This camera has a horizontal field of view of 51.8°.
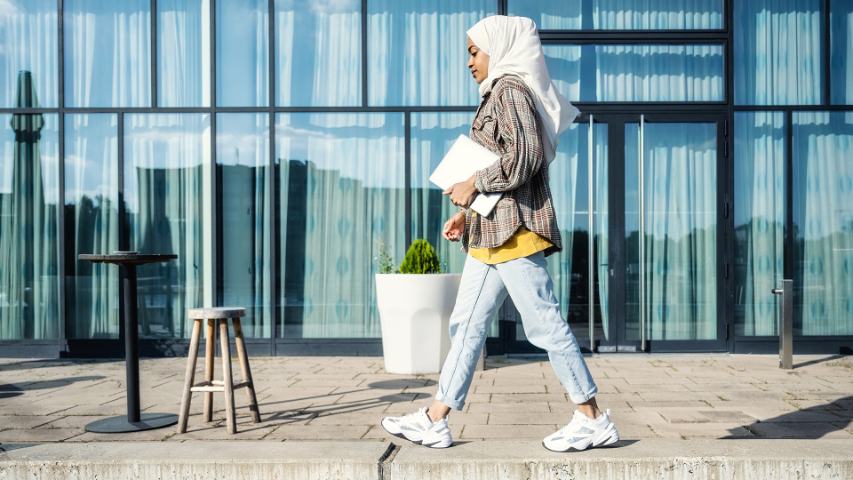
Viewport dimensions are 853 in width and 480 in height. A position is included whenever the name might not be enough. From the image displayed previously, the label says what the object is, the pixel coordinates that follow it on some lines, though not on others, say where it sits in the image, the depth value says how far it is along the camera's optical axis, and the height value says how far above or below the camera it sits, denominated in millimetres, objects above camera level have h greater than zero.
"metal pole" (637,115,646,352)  8227 +146
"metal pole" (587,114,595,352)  8211 +177
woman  3551 +13
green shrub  7059 -171
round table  4656 -692
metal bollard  7129 -736
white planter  6984 -643
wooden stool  4453 -630
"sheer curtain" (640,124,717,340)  8289 +87
